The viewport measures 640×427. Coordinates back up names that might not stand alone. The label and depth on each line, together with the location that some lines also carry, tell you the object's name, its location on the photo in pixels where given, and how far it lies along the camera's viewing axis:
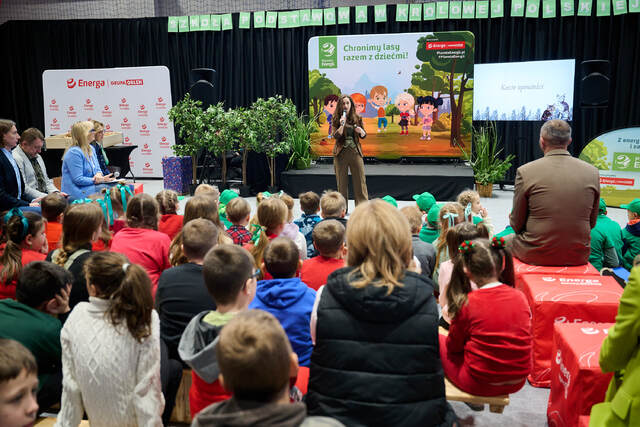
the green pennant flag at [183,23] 10.01
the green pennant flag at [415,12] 9.01
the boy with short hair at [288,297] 2.27
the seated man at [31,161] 4.76
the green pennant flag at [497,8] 8.66
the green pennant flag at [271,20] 9.63
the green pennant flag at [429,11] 8.94
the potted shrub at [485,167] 8.12
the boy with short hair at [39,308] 2.05
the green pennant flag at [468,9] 8.79
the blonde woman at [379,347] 1.68
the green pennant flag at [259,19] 9.68
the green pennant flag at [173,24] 10.05
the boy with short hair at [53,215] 3.53
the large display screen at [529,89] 8.11
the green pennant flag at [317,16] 9.41
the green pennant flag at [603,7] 8.33
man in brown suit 3.27
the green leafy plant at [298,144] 8.36
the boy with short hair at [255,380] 1.15
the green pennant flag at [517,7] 8.59
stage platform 7.68
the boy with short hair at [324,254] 2.75
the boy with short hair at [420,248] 3.34
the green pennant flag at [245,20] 9.77
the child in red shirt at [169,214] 3.74
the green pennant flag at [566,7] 8.44
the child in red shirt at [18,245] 2.54
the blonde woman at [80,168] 4.97
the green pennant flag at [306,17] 9.45
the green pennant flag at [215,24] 9.87
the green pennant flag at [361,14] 9.26
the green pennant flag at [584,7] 8.37
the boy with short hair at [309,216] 3.87
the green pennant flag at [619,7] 8.23
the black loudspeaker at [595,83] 7.59
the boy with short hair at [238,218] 3.52
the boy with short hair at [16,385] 1.40
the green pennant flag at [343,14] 9.31
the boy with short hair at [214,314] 1.83
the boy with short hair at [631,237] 3.93
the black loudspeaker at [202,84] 8.67
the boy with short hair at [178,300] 2.37
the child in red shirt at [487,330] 2.16
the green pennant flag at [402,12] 9.08
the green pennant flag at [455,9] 8.86
